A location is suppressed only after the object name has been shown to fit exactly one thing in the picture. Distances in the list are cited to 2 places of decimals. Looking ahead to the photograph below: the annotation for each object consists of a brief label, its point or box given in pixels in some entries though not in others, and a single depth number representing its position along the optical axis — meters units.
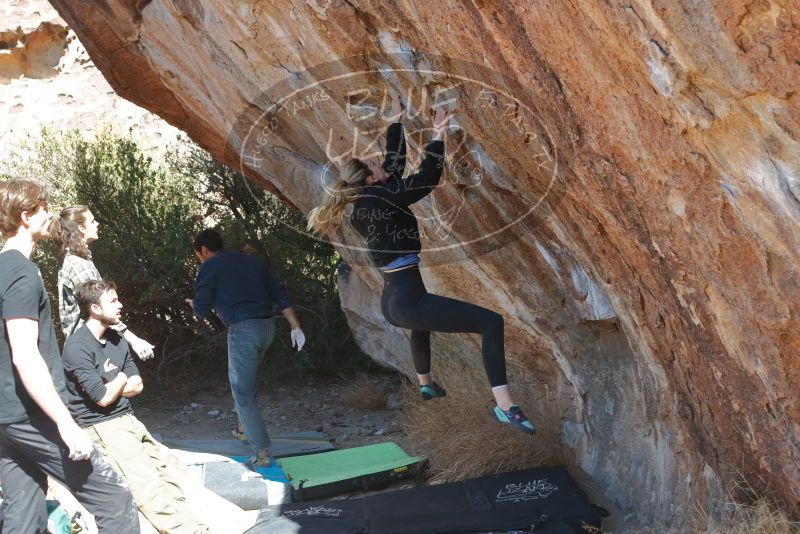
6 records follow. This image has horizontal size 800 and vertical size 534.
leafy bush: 9.87
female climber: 4.41
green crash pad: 6.14
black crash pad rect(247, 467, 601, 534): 5.05
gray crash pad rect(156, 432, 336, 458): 6.86
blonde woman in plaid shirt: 5.29
